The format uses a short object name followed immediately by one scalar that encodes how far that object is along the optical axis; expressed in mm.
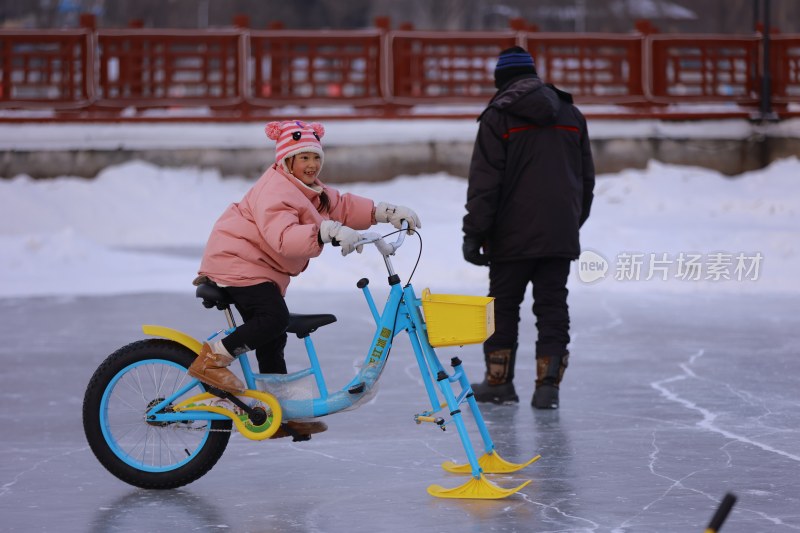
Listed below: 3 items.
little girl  10887
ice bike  11027
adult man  14472
